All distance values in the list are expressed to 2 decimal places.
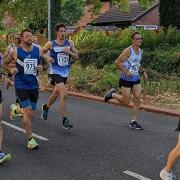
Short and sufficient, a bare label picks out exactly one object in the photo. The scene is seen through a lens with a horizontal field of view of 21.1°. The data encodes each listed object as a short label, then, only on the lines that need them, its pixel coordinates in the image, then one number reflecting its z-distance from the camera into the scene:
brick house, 39.06
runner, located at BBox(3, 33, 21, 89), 7.47
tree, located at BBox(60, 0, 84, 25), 44.19
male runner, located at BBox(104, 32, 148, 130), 8.45
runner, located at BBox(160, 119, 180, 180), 5.45
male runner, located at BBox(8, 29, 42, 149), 7.41
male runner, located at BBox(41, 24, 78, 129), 8.52
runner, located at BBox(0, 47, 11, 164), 6.70
